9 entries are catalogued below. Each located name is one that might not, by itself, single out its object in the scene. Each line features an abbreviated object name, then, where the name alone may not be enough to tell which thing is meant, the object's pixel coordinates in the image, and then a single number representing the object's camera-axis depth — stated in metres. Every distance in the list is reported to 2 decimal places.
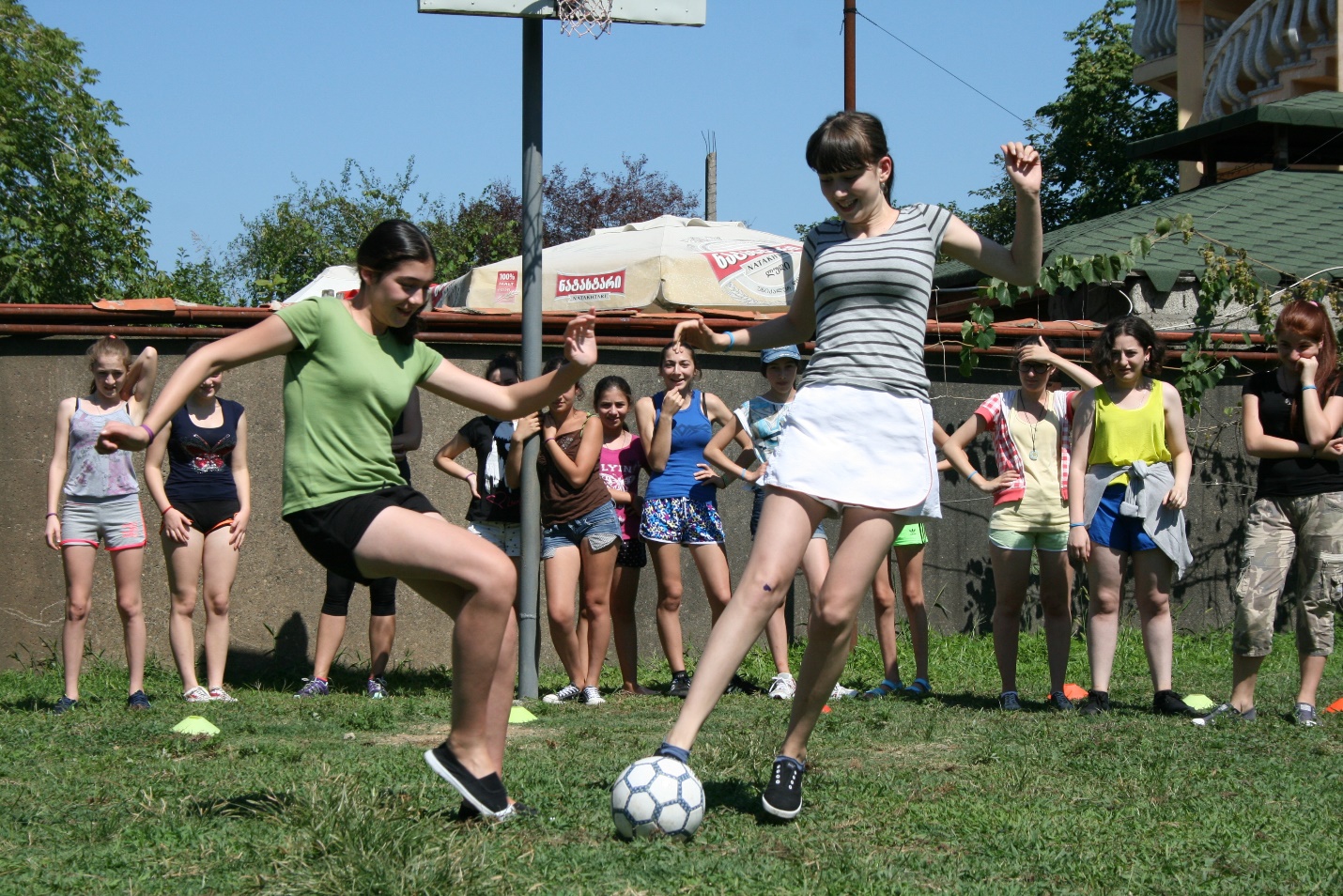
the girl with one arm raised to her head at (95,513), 7.08
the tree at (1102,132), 33.78
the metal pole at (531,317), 7.18
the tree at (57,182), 26.56
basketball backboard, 7.04
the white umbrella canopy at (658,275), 11.55
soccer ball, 3.57
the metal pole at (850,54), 19.50
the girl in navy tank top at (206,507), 7.36
